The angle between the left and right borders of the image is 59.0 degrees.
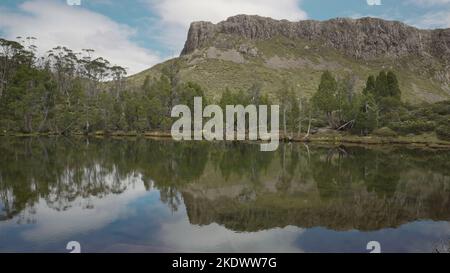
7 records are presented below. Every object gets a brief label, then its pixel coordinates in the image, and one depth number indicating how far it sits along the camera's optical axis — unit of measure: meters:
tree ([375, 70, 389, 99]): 94.19
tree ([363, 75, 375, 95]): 96.07
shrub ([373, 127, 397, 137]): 81.38
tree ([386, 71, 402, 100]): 94.85
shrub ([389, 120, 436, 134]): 78.88
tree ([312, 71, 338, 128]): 91.44
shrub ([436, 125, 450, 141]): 73.81
